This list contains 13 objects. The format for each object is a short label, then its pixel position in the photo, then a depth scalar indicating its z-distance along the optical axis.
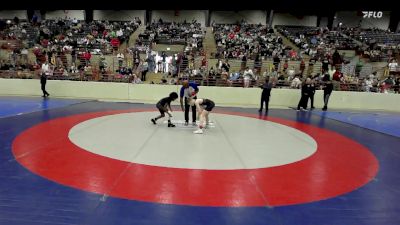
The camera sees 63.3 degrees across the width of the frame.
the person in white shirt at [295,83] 16.28
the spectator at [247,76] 16.30
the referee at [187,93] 9.43
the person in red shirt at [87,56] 18.24
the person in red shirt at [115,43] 21.23
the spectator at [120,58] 18.17
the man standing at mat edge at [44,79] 14.91
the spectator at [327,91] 14.72
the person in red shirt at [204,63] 17.79
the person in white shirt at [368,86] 16.45
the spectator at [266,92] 13.27
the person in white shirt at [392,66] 18.19
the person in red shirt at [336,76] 16.64
